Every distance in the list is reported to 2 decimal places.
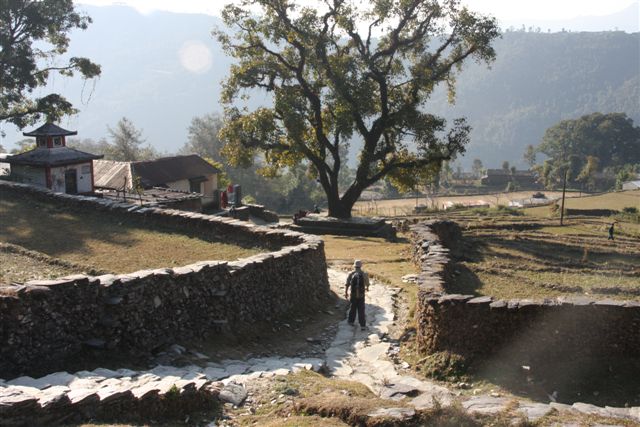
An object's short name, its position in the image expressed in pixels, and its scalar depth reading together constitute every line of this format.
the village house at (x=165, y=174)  37.97
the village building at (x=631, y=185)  86.00
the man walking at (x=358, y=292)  15.99
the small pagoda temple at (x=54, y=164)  28.61
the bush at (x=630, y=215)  53.69
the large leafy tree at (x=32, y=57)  38.16
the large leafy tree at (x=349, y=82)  33.41
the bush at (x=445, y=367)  12.40
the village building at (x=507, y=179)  110.12
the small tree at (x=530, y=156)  133.80
